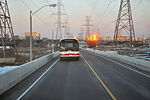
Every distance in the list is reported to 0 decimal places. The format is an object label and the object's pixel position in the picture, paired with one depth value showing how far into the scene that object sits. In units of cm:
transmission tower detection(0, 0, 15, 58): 2643
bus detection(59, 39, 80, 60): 2142
